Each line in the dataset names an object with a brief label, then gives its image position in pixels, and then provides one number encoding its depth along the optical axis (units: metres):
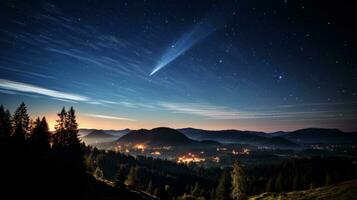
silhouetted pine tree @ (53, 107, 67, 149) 48.78
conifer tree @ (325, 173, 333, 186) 93.91
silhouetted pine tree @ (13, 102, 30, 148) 56.47
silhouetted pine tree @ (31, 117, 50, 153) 48.61
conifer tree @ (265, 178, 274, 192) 103.94
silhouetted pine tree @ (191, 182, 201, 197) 104.97
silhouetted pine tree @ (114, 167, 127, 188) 90.11
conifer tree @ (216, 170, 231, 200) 86.34
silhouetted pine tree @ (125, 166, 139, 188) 87.41
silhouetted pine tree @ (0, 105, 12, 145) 49.42
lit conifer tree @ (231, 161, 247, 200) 62.56
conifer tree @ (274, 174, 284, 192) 105.91
